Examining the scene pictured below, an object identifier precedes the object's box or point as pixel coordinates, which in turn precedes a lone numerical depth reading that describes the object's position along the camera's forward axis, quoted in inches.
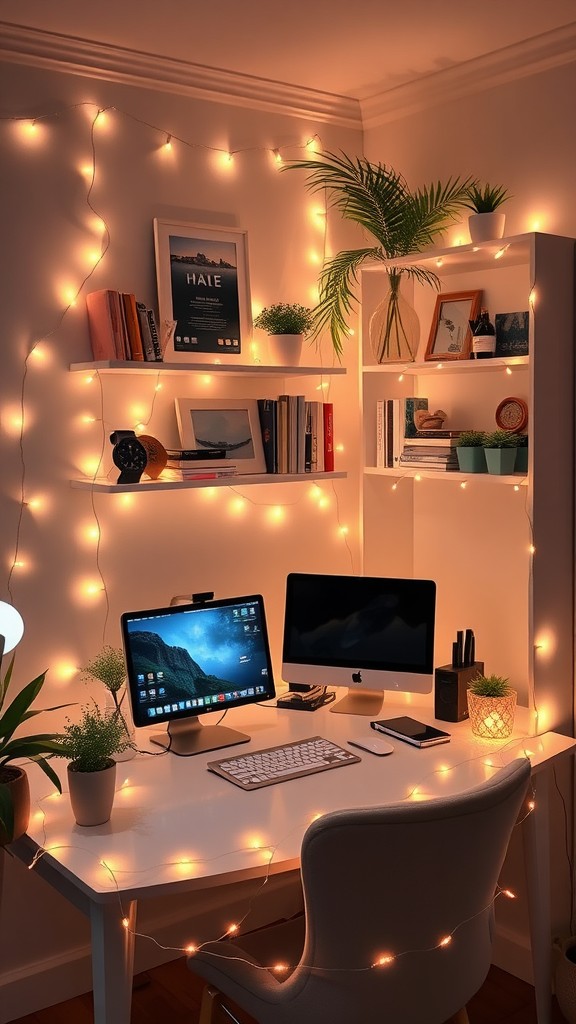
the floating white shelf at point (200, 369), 103.3
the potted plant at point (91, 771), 83.8
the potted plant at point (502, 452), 107.1
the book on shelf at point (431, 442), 114.4
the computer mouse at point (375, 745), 99.2
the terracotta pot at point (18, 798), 81.1
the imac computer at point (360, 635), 111.4
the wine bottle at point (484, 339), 110.7
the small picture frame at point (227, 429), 115.4
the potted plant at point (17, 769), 80.0
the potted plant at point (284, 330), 118.8
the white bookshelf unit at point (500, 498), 105.6
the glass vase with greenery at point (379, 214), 118.4
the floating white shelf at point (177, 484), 102.8
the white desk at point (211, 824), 75.8
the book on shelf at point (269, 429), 118.6
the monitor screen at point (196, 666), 100.2
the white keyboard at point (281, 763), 92.8
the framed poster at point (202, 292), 113.7
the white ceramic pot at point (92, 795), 83.7
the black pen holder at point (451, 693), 109.6
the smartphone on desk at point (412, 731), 102.5
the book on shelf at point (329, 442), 122.6
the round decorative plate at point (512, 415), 111.3
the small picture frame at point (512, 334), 111.3
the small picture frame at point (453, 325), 117.6
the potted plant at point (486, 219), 108.9
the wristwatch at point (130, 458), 104.3
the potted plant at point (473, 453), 111.0
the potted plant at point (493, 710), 104.0
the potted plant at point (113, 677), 100.4
